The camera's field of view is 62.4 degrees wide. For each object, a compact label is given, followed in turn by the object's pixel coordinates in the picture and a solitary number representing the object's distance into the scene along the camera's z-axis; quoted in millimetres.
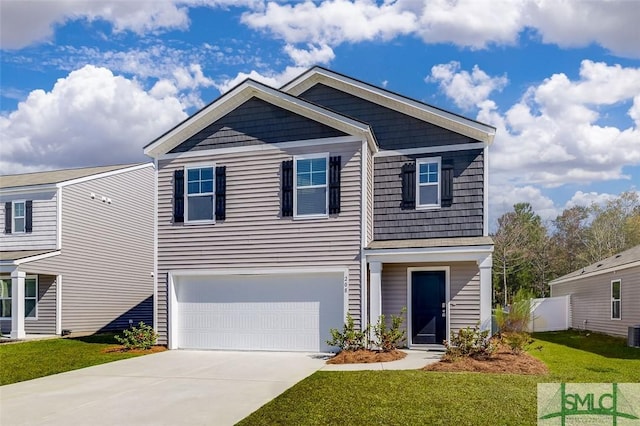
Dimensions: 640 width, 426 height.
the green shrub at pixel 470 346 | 10812
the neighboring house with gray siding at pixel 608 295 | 16188
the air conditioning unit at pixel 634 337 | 14125
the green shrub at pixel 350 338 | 11930
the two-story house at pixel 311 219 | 12828
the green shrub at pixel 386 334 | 11930
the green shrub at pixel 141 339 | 13391
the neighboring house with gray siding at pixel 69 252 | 17969
